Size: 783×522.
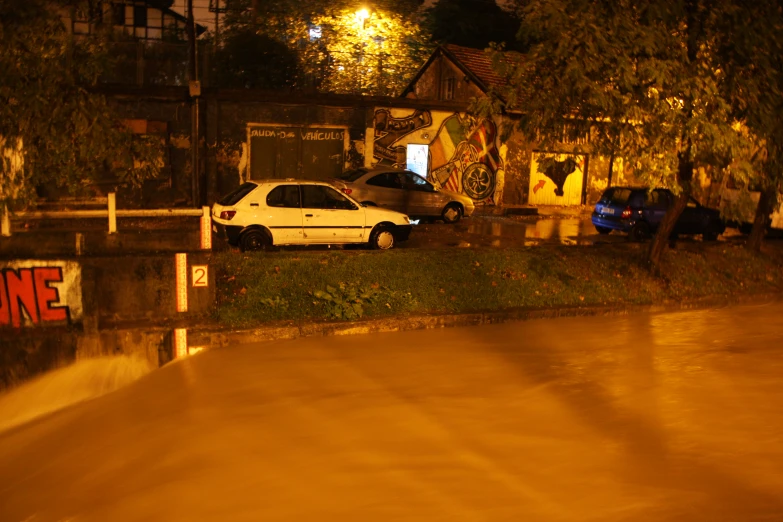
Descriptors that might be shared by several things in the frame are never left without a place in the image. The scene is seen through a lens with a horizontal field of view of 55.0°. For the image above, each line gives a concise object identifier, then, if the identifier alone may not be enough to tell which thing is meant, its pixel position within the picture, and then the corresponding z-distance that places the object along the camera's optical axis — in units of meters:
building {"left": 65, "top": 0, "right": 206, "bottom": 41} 36.06
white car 13.52
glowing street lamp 36.28
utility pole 21.14
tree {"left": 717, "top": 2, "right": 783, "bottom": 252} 10.91
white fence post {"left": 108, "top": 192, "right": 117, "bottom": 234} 10.14
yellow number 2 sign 9.81
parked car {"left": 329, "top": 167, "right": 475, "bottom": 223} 19.58
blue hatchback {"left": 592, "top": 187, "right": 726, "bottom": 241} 18.84
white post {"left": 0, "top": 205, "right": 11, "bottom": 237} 9.37
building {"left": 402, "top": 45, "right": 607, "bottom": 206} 26.52
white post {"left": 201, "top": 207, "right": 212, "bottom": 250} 10.06
